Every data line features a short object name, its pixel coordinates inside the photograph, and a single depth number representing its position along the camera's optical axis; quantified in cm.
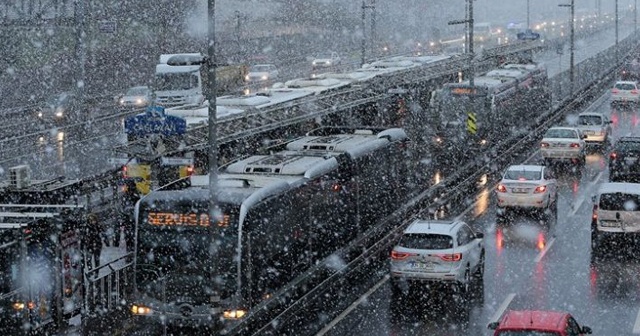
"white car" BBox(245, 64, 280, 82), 7504
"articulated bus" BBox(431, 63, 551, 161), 4691
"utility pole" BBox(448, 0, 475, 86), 4603
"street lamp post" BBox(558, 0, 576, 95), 6643
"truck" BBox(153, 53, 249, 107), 5544
